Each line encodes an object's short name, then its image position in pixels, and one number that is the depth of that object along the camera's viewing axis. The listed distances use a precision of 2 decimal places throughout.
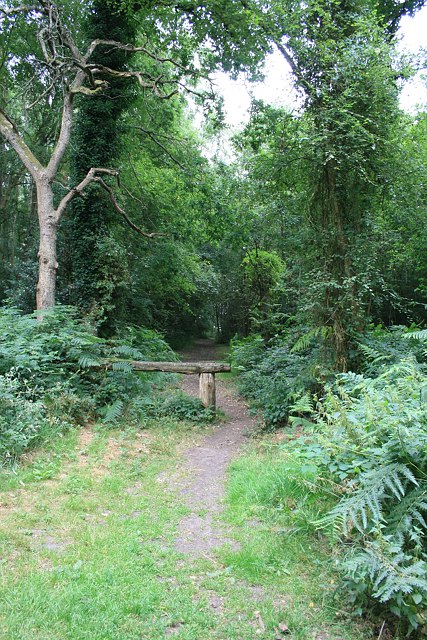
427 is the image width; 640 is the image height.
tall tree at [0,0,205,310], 9.50
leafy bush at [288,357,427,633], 2.54
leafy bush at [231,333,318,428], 7.85
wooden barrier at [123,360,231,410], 8.62
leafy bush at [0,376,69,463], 5.51
